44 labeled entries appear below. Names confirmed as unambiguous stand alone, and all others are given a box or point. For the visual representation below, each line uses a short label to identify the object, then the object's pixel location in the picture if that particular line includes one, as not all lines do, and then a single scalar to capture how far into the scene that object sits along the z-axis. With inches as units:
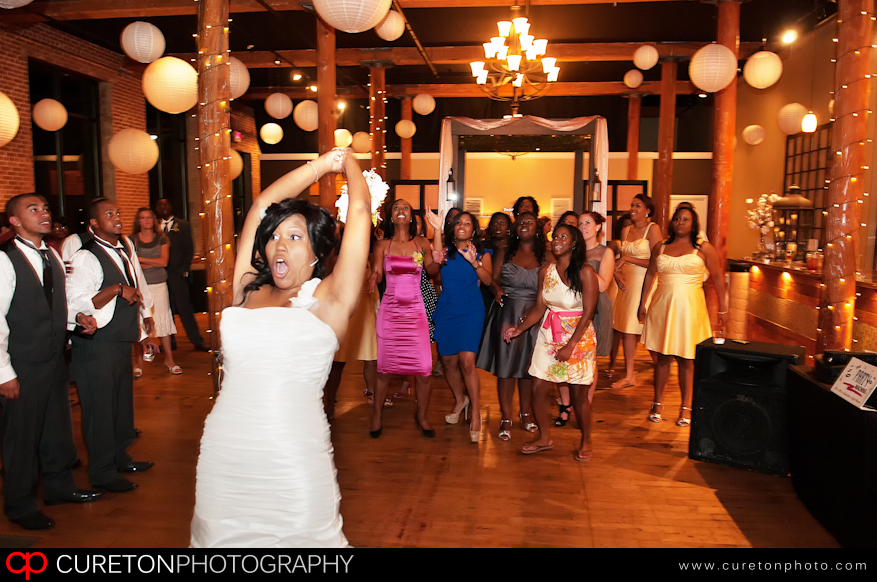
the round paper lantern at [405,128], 436.1
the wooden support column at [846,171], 156.4
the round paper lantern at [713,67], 226.5
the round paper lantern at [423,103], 401.4
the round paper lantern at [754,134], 404.2
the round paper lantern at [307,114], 342.3
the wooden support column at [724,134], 273.4
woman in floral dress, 142.8
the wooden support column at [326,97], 281.9
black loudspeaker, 135.7
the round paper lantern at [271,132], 430.0
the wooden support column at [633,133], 518.9
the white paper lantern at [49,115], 281.6
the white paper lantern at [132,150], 275.7
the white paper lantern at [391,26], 234.8
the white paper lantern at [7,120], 202.5
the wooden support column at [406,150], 519.8
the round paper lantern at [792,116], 327.3
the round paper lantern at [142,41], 222.1
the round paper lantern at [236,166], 381.7
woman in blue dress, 162.2
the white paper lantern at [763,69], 246.5
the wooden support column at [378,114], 369.4
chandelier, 243.9
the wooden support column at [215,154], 153.3
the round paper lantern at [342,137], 393.9
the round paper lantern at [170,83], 204.4
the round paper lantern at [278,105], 346.6
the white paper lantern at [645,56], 312.7
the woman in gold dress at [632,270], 212.8
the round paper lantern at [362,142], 446.9
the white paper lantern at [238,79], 241.3
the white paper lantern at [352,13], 153.8
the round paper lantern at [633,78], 390.3
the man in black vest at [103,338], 128.7
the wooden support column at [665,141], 372.8
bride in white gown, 58.3
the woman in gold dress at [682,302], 171.8
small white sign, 100.7
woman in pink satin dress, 160.2
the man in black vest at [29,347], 111.9
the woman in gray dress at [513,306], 159.8
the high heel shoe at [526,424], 170.6
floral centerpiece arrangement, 312.5
